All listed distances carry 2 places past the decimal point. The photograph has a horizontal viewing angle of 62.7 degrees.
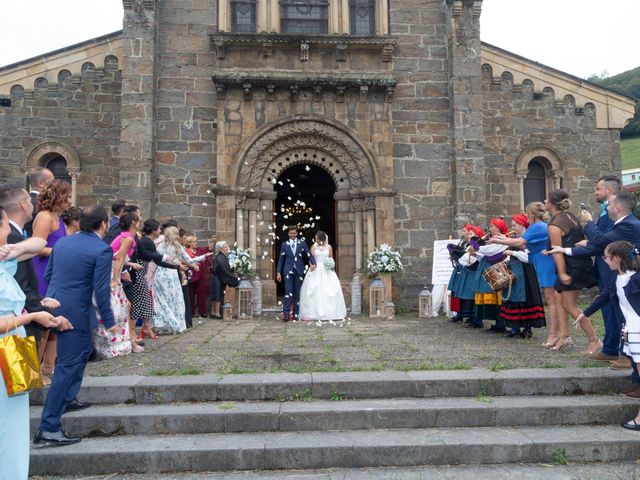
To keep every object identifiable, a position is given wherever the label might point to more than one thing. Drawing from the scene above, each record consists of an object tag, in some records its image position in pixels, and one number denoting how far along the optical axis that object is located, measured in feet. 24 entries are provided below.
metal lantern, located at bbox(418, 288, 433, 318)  41.09
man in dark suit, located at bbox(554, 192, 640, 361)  18.35
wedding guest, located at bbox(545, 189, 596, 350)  21.80
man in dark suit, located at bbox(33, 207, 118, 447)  14.66
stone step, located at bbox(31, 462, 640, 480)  13.67
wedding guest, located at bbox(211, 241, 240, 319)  38.91
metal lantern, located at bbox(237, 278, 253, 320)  39.50
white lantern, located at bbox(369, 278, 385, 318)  39.70
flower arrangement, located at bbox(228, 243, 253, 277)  39.41
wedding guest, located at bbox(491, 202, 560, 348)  23.77
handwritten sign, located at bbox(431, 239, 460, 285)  41.29
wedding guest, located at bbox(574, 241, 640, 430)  15.96
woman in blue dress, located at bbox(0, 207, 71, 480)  11.05
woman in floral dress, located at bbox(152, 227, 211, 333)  30.14
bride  38.17
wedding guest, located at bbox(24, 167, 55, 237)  19.18
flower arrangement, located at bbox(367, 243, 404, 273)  40.01
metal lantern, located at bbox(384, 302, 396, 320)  39.22
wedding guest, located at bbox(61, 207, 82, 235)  20.43
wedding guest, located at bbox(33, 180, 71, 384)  17.25
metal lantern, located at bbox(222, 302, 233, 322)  38.93
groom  38.40
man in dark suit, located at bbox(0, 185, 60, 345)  13.02
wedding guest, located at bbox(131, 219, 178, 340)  26.22
